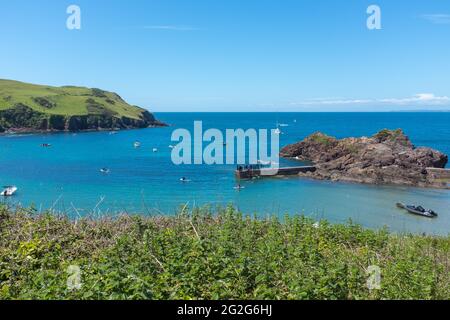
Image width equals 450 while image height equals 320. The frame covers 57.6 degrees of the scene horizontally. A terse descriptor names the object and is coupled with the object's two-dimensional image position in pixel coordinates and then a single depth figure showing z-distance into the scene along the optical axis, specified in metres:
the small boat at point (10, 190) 46.87
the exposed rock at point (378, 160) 58.97
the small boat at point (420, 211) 39.50
